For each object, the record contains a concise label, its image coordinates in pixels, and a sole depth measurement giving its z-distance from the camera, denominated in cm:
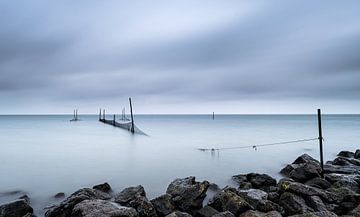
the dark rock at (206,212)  617
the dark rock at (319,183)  795
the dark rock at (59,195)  877
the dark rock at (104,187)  866
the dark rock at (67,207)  634
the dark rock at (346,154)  1450
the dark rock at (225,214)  543
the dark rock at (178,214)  547
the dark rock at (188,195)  675
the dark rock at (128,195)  686
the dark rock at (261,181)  848
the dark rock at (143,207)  607
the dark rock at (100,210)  541
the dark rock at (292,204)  608
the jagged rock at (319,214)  510
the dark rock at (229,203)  593
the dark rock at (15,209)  615
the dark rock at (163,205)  631
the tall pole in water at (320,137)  940
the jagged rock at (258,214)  558
